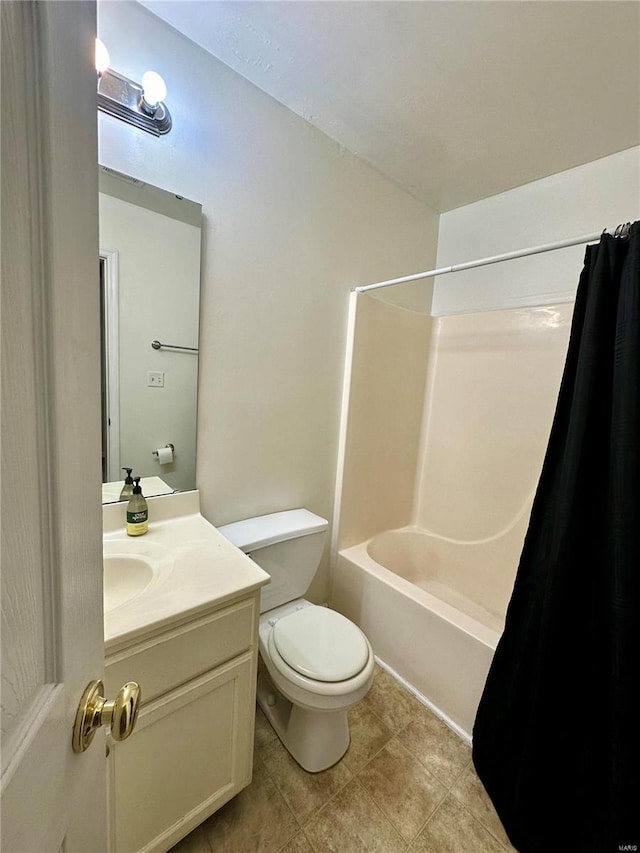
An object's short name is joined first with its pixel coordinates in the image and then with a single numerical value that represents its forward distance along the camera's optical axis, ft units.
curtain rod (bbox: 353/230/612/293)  3.66
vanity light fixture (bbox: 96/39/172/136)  3.34
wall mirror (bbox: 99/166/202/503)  3.76
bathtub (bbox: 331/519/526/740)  4.73
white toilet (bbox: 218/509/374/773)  3.83
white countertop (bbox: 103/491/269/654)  2.68
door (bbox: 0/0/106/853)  0.91
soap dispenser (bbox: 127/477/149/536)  3.93
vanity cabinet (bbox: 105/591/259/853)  2.74
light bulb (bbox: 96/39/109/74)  3.16
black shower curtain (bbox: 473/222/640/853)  3.19
